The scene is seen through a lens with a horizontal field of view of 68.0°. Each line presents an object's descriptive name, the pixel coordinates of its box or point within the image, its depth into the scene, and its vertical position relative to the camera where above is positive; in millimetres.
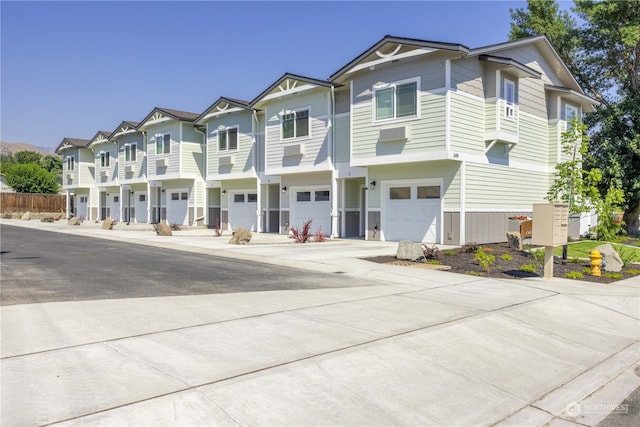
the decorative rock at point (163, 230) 22172 -1053
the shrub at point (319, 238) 18828 -1225
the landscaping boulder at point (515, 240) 16031 -1124
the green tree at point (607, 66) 23484 +8464
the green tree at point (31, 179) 50875 +3079
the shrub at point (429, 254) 13175 -1291
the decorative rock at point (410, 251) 12758 -1181
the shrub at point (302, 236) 18469 -1125
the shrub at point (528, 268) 11367 -1477
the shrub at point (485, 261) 11184 -1264
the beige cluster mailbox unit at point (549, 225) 10133 -375
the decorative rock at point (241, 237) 17734 -1108
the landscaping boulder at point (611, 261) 11781 -1328
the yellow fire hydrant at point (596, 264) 11094 -1325
